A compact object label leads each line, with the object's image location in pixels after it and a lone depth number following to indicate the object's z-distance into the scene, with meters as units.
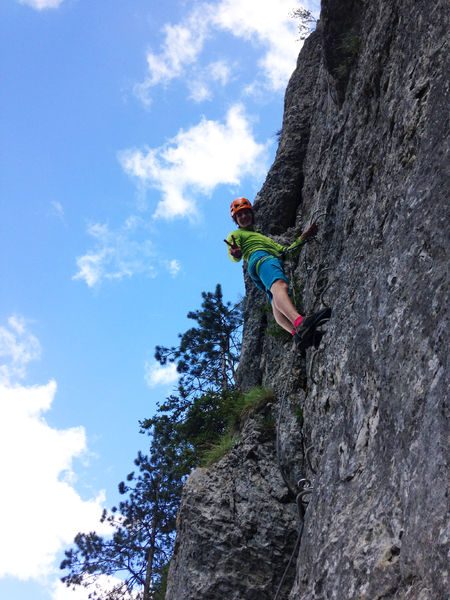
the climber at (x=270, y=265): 6.36
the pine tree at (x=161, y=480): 16.98
